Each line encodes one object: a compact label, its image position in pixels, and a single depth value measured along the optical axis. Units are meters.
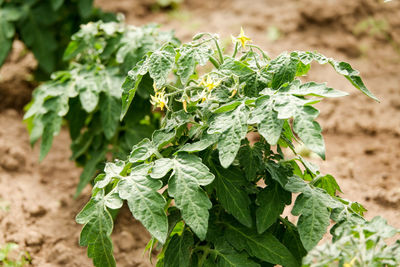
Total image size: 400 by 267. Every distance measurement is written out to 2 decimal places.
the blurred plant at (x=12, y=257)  1.65
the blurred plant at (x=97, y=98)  1.75
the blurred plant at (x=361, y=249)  1.36
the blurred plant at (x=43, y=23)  2.03
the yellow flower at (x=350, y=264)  1.35
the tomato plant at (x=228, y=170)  1.41
